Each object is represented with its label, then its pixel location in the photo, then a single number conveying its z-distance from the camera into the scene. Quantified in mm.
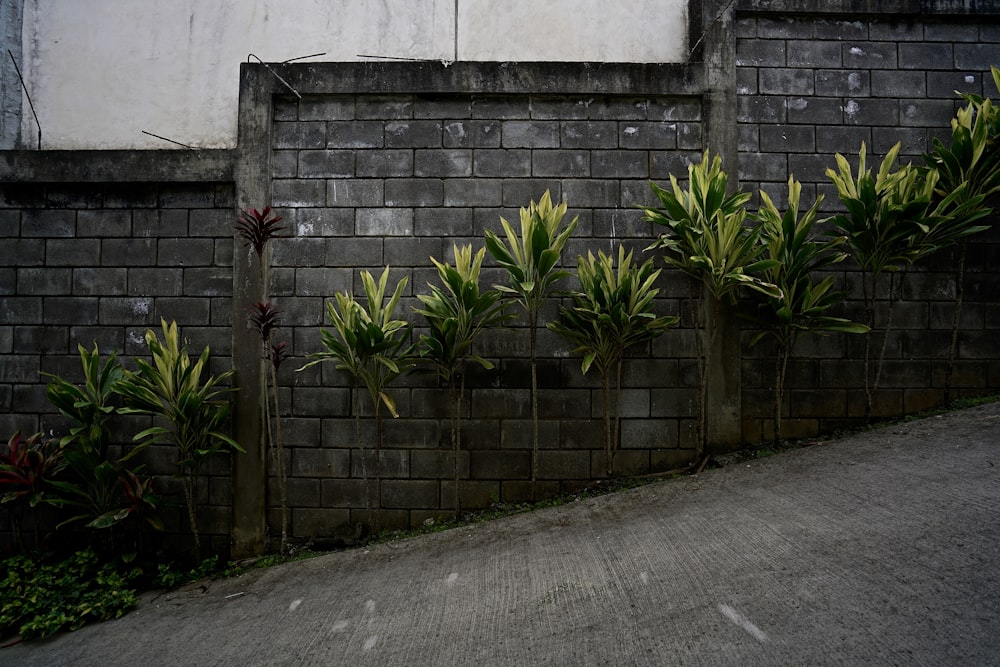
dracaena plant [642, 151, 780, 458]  3436
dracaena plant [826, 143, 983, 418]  3471
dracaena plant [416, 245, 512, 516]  3467
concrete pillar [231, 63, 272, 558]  3883
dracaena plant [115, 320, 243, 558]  3557
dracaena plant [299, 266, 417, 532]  3416
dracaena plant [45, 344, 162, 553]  3613
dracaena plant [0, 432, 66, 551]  3578
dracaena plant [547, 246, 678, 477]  3514
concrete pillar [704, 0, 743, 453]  4008
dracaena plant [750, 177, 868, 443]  3533
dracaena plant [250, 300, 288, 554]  3547
